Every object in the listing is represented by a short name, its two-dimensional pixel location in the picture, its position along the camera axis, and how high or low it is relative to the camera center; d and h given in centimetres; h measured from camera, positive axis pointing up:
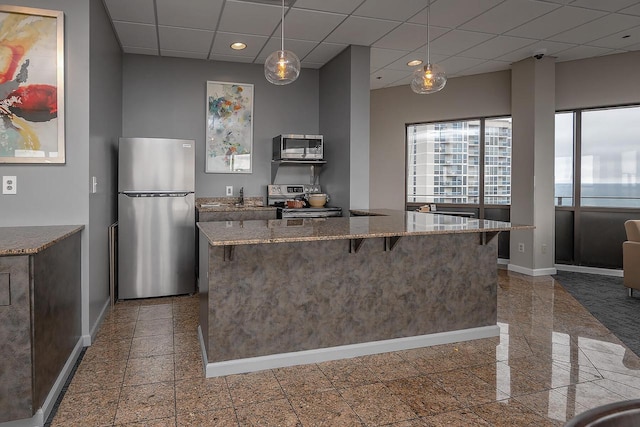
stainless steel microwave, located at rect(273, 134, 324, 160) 509 +69
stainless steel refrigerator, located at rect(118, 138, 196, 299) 425 -12
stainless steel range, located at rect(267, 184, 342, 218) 497 +10
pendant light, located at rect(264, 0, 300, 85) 292 +95
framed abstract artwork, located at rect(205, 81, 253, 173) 529 +96
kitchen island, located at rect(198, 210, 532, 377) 259 -55
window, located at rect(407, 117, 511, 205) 633 +67
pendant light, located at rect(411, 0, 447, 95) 330 +97
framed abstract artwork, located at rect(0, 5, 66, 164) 274 +76
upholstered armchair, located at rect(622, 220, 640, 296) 437 -52
